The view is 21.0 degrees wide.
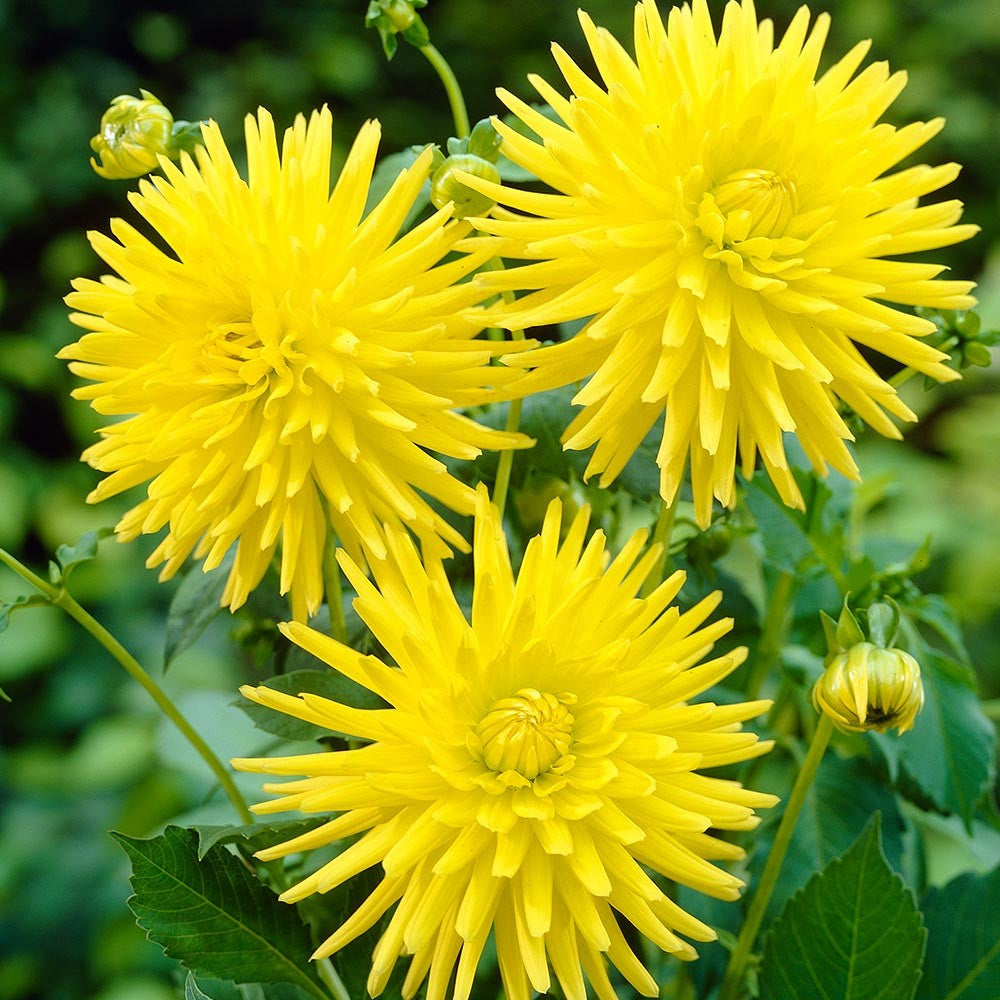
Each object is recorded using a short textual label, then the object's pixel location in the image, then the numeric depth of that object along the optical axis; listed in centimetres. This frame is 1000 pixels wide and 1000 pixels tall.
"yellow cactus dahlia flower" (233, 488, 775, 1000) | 62
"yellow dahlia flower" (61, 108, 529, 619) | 64
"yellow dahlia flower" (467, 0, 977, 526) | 64
